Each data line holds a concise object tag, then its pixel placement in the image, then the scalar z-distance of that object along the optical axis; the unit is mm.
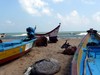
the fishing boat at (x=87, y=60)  2638
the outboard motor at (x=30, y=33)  5709
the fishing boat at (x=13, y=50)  3674
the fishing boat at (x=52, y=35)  8243
